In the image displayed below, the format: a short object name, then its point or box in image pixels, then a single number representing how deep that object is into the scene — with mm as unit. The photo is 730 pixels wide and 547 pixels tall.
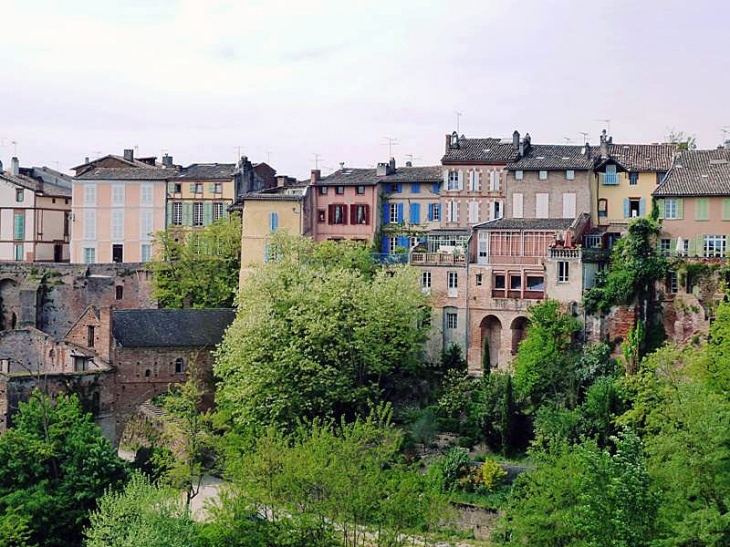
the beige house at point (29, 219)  79938
